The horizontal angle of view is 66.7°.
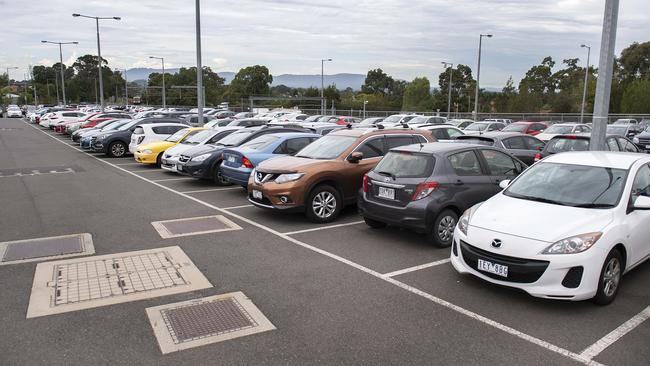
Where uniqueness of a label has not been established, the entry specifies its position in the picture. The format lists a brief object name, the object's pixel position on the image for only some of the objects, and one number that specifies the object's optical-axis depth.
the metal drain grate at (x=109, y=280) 5.20
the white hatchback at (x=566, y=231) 4.89
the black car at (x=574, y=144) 12.35
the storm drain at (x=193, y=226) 8.10
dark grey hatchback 7.18
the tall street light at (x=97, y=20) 34.13
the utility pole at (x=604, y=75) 8.76
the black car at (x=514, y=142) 13.05
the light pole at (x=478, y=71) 36.93
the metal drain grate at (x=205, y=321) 4.39
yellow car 16.72
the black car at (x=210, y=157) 12.98
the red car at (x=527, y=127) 22.94
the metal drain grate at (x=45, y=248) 6.72
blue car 10.98
